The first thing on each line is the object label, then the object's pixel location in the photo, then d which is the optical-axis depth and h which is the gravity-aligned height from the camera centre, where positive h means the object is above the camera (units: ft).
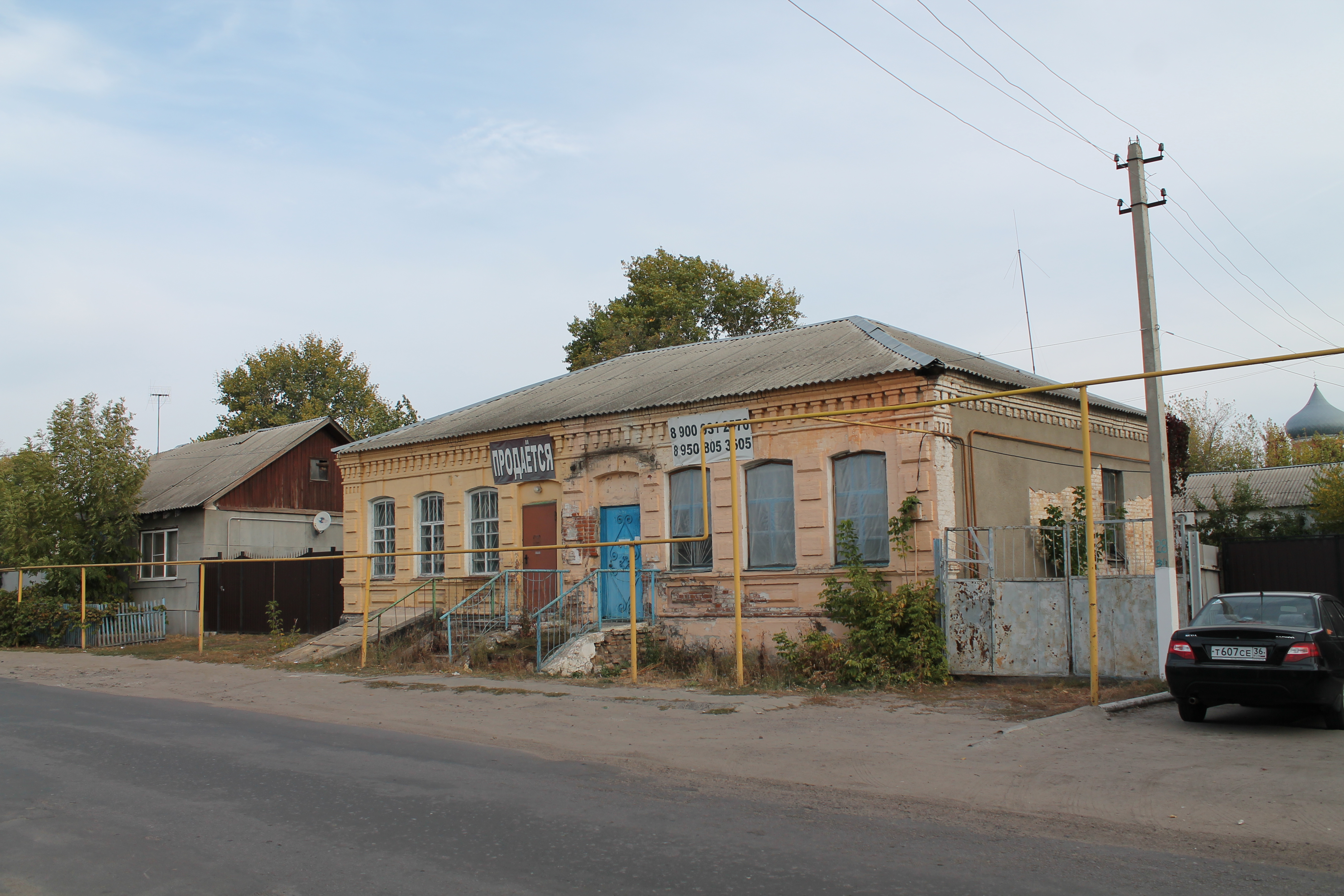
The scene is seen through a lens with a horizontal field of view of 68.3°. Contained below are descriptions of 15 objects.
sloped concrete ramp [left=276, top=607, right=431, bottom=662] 62.69 -6.67
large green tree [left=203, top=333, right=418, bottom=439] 173.17 +26.22
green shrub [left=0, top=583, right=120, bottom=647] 80.28 -5.99
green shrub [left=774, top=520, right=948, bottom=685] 44.96 -5.41
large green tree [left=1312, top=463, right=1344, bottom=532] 94.68 +0.95
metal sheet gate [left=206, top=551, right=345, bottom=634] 85.25 -4.95
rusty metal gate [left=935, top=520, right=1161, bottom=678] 41.88 -4.24
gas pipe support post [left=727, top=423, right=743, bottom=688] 43.86 -1.95
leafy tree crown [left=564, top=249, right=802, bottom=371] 134.00 +30.69
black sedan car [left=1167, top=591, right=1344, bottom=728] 30.86 -4.65
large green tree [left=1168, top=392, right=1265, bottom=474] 160.56 +11.34
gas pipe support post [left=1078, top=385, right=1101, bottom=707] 35.70 -1.27
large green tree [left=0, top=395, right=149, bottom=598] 87.86 +4.58
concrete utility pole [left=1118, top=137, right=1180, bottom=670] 40.29 +4.39
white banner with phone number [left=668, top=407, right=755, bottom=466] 45.06 +4.13
